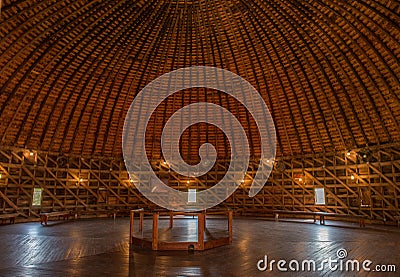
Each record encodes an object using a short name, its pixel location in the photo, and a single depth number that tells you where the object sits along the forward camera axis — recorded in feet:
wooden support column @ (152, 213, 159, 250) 27.70
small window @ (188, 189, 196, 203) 70.64
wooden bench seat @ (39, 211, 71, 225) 48.37
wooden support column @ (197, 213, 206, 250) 27.56
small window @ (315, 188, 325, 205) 61.31
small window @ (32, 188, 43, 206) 58.90
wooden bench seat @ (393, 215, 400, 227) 45.60
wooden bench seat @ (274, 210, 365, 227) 47.12
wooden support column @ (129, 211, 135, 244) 31.27
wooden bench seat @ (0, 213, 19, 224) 48.73
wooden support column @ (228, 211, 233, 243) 31.76
